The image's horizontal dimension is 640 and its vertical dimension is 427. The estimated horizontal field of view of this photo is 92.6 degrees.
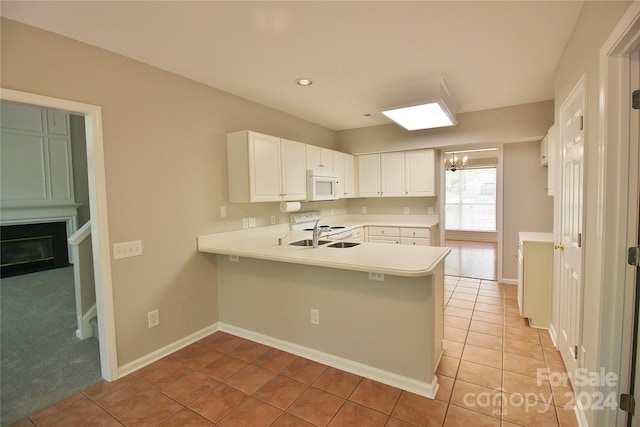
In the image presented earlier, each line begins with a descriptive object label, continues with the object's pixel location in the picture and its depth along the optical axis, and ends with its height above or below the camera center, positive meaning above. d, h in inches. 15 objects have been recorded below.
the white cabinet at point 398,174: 181.6 +15.7
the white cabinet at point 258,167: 120.3 +14.4
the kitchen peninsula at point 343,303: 82.0 -32.5
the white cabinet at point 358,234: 176.4 -20.5
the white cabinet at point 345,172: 182.7 +17.5
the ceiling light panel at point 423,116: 120.7 +36.2
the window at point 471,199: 333.1 -2.2
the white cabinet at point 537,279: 116.5 -32.0
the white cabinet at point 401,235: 176.6 -21.6
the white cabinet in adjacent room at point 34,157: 198.4 +34.1
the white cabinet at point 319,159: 156.5 +22.6
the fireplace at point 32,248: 204.7 -28.4
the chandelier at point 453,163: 297.1 +35.8
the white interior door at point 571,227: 74.0 -8.6
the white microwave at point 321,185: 154.0 +8.2
